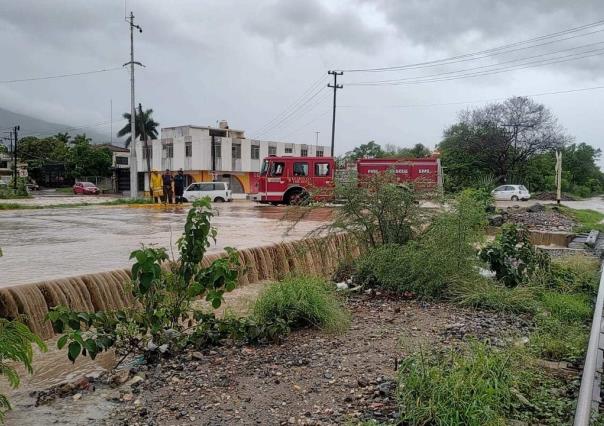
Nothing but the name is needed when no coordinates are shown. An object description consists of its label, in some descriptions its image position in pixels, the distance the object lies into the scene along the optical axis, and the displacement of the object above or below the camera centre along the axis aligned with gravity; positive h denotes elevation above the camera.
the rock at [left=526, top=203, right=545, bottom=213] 27.20 -1.73
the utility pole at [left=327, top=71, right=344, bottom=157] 46.24 +6.75
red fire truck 26.83 -0.03
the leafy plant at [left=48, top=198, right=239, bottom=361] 4.94 -1.20
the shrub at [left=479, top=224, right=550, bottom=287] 7.72 -1.24
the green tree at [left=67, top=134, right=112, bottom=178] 69.44 +0.79
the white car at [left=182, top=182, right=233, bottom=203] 35.50 -1.35
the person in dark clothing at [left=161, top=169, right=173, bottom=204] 27.88 -0.82
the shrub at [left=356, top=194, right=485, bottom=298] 7.21 -1.15
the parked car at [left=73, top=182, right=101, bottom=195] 57.28 -2.24
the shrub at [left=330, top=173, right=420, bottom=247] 7.98 -0.57
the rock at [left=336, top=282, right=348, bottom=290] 7.84 -1.68
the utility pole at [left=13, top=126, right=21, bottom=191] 49.01 +2.13
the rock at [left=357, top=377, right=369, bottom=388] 4.12 -1.62
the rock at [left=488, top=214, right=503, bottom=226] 19.28 -1.68
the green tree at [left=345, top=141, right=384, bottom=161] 73.39 +3.29
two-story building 54.84 +1.70
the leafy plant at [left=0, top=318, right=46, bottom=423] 3.39 -1.13
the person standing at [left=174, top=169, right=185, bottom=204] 29.57 -0.98
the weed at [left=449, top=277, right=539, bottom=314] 6.68 -1.55
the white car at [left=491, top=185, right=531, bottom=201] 45.53 -1.56
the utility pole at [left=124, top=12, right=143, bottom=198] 33.98 +3.03
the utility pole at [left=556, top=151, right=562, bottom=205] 32.53 +0.28
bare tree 55.88 +4.07
